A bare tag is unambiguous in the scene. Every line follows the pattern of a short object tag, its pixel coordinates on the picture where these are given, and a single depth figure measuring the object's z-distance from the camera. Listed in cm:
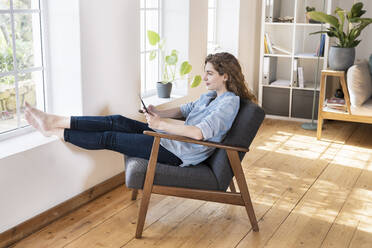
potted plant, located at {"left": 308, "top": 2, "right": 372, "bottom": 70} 499
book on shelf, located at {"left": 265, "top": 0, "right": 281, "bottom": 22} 584
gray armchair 299
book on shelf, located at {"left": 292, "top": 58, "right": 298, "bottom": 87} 577
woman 307
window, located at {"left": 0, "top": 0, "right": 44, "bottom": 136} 300
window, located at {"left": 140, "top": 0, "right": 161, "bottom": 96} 439
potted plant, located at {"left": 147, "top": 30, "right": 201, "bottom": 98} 425
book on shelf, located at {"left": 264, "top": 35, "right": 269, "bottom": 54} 591
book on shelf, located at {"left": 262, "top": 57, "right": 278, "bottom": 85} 592
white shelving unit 582
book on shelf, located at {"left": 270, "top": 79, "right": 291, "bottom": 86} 595
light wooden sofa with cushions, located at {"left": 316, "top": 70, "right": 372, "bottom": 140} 495
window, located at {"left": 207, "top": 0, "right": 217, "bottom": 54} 571
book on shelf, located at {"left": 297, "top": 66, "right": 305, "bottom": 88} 578
